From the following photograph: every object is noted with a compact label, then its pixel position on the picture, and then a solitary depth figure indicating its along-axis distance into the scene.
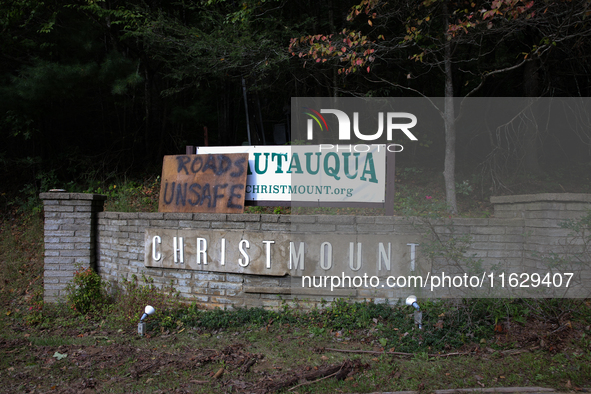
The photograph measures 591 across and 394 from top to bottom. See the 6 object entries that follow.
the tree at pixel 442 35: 5.84
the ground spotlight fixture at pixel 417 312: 4.14
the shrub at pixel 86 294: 5.44
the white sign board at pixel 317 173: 5.04
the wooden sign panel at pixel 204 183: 5.35
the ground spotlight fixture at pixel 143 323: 4.51
